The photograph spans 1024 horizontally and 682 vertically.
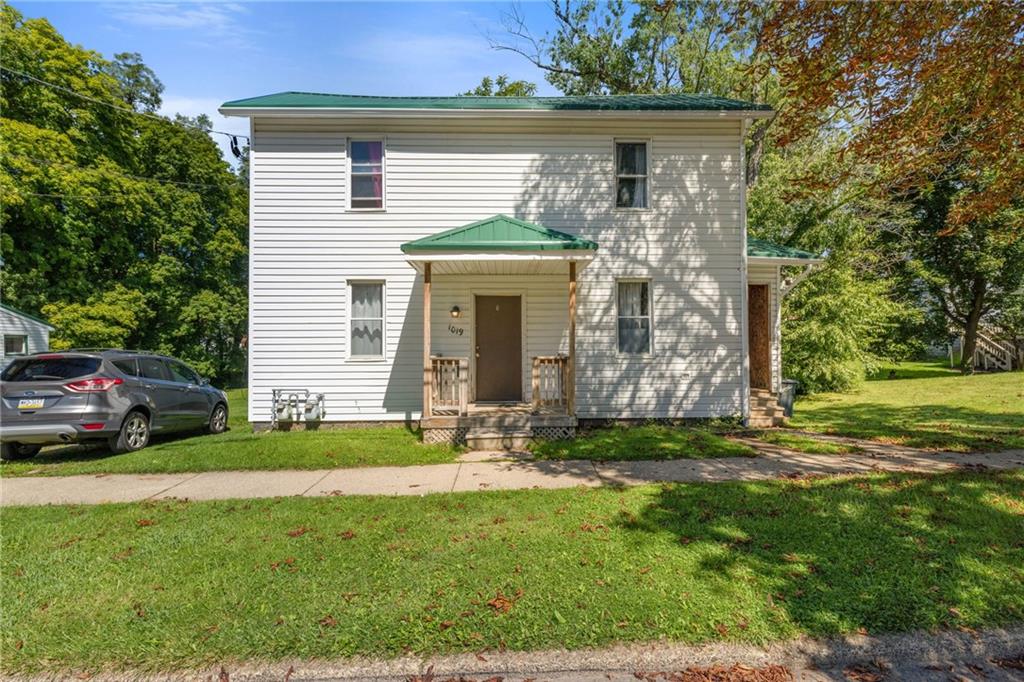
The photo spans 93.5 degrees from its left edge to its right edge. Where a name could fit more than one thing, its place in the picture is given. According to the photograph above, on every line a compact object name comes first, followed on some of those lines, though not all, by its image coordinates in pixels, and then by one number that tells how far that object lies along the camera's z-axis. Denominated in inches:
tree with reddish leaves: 234.4
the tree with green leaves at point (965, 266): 761.6
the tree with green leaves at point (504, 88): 837.8
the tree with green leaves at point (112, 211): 753.0
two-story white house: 379.9
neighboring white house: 697.0
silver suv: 275.7
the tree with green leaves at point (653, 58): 630.5
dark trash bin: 411.5
